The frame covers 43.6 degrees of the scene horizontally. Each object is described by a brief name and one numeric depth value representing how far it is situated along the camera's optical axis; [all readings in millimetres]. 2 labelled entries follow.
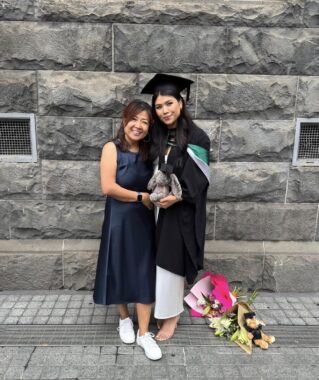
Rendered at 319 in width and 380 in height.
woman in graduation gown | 3064
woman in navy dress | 3076
